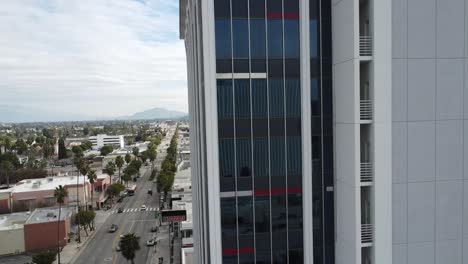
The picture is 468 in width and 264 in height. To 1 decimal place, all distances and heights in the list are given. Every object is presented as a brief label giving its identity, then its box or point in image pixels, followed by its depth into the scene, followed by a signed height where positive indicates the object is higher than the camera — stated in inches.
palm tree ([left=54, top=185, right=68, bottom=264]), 2037.4 -434.0
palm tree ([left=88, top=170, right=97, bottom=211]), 2598.4 -439.1
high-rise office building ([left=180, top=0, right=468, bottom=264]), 482.0 -22.0
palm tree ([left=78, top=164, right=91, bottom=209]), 2514.8 -399.1
